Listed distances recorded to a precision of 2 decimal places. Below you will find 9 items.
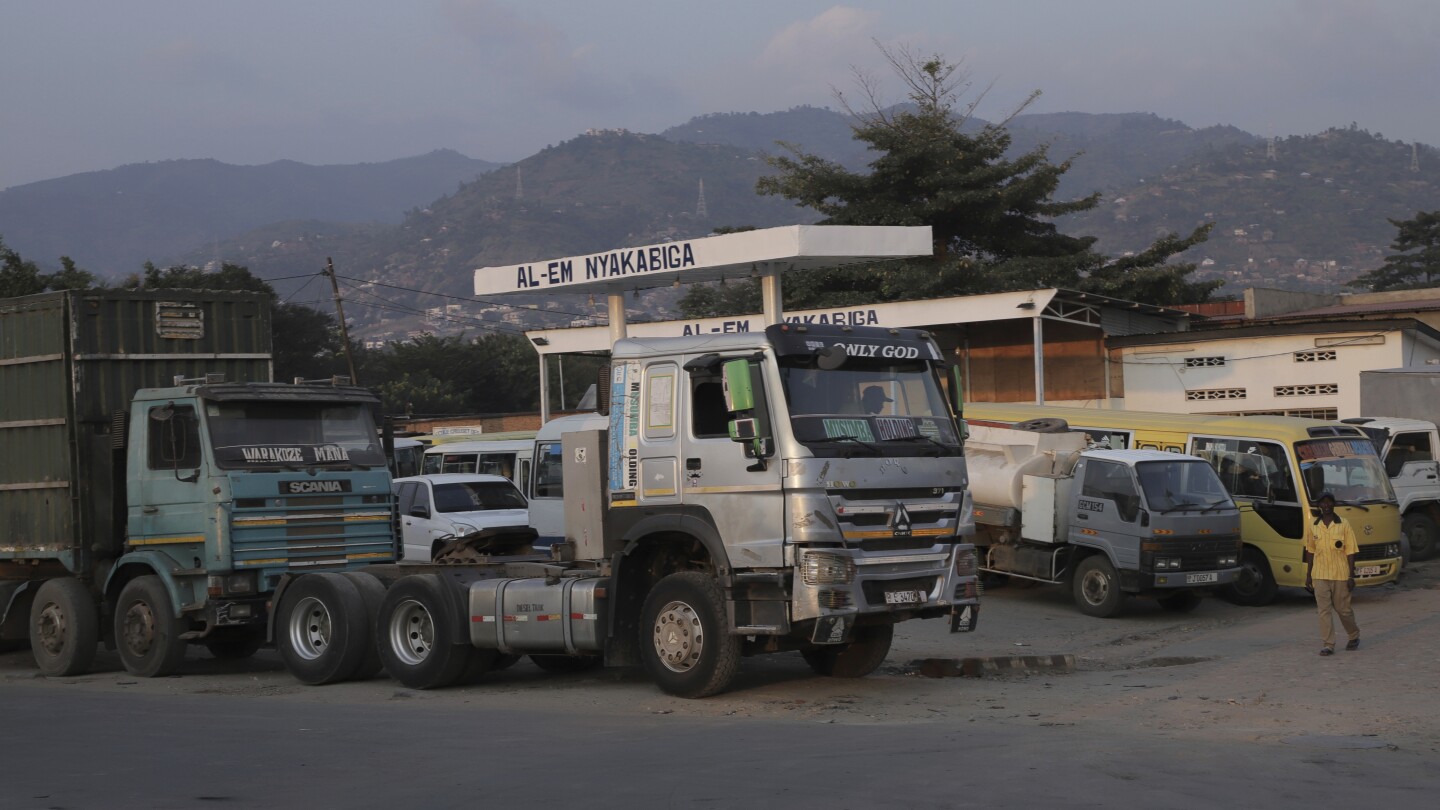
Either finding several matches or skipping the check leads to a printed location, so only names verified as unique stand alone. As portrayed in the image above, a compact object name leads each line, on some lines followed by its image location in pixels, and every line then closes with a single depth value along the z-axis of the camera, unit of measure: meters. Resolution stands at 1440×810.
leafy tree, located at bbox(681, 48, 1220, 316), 39.84
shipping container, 13.84
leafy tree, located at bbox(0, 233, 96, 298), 43.84
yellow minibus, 18.16
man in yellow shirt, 13.80
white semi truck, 10.48
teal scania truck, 13.15
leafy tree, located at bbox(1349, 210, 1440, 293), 83.00
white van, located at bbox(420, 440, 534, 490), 28.64
